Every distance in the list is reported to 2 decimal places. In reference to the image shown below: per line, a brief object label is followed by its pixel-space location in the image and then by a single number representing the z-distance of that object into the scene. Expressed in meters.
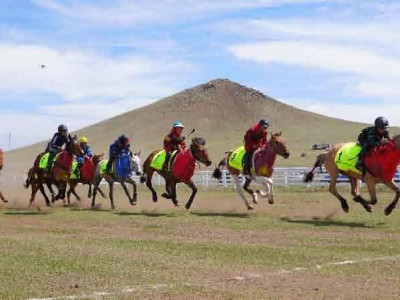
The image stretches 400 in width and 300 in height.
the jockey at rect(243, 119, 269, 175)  22.20
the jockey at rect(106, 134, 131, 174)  25.09
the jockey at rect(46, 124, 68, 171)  24.83
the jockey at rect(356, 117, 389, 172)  18.41
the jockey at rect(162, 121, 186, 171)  23.41
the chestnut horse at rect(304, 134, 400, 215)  18.53
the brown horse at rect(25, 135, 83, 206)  24.69
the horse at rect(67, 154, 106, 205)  28.79
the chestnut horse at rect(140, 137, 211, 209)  22.44
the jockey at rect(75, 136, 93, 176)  28.20
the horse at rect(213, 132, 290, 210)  21.55
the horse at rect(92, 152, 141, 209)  25.19
